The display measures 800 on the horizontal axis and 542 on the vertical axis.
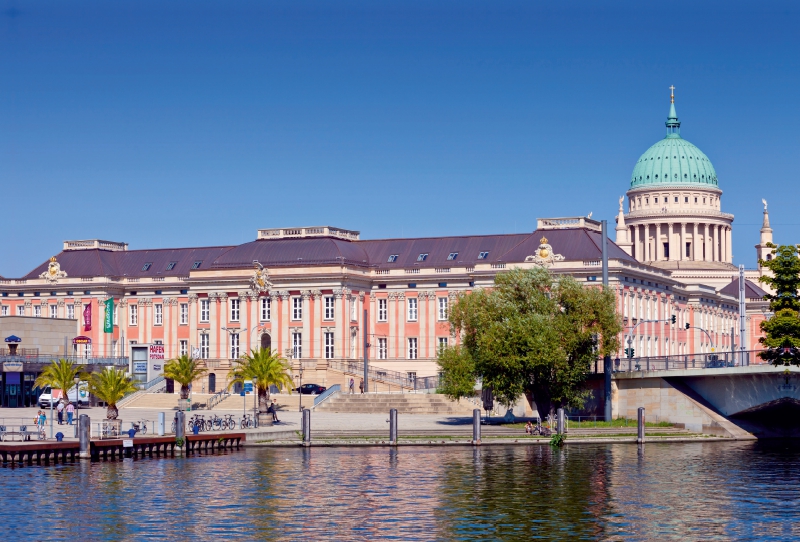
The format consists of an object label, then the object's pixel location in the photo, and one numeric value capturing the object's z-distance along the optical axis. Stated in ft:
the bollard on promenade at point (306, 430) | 286.46
